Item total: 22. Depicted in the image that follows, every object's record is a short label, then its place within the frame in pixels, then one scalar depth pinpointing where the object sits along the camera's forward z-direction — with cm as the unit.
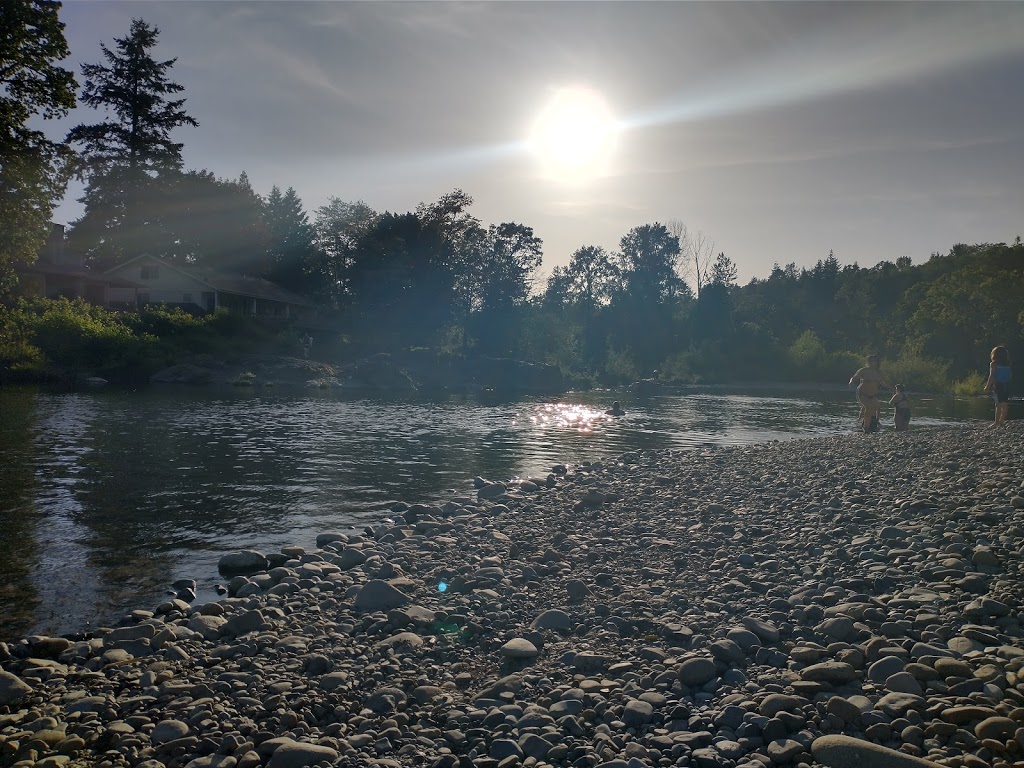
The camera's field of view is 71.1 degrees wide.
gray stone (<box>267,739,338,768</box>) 495
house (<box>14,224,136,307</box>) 6656
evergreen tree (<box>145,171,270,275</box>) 7838
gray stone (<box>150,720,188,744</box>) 536
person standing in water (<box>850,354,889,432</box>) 2307
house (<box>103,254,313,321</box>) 6988
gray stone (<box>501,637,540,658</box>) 668
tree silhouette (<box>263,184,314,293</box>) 8694
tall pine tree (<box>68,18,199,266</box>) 7119
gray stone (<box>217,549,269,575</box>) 1027
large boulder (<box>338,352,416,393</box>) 6169
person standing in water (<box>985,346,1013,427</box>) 2173
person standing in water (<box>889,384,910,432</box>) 2505
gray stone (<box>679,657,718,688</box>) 590
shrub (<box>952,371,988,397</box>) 5803
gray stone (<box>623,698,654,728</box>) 536
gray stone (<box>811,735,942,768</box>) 444
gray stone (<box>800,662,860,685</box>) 561
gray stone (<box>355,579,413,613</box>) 806
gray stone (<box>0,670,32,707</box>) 600
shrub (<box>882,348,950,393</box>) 6412
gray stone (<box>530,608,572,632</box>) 738
